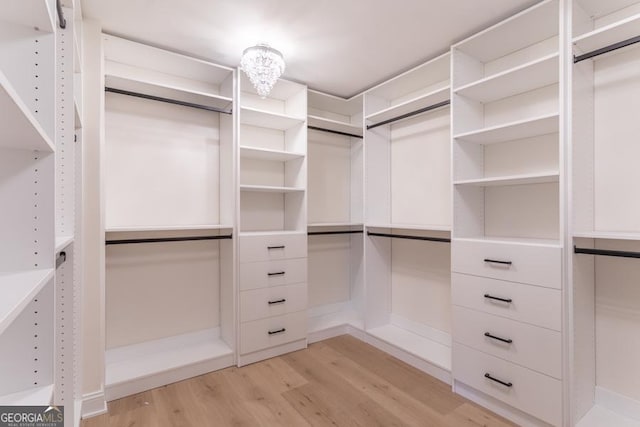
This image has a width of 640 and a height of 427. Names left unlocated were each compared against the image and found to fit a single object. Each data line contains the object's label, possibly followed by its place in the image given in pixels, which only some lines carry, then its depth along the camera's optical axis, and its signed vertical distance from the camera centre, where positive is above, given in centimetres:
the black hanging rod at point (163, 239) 223 -19
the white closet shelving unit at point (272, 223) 253 -9
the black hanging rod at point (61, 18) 123 +79
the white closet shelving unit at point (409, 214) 264 -1
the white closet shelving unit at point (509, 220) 173 -5
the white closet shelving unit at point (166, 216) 232 -2
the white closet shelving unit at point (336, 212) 326 +2
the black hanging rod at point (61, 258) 127 -18
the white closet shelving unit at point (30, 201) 84 +4
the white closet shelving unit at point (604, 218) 170 -3
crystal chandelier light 202 +97
